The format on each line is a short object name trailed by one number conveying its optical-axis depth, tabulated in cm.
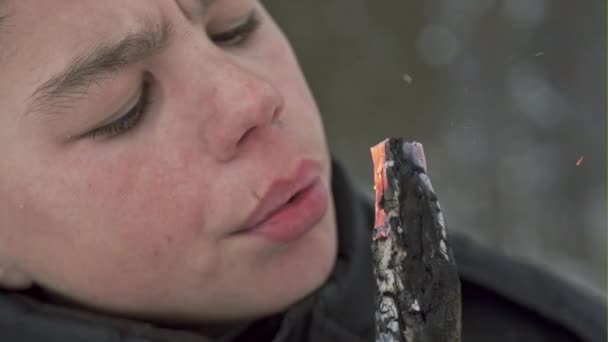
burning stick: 61
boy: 69
